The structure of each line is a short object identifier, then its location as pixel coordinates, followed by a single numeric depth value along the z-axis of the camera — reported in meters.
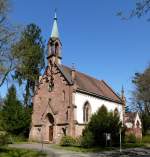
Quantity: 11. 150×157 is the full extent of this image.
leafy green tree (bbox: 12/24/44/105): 14.75
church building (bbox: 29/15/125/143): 24.46
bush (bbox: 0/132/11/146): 18.12
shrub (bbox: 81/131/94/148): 21.62
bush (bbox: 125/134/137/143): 26.65
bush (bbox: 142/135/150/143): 28.21
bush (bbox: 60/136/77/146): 22.35
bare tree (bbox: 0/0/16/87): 14.09
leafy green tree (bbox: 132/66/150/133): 32.97
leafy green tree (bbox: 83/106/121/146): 22.07
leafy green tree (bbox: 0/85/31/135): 26.55
